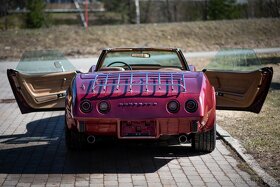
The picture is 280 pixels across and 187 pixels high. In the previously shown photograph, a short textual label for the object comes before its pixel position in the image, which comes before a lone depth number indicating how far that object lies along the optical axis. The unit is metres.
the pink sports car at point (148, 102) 6.12
